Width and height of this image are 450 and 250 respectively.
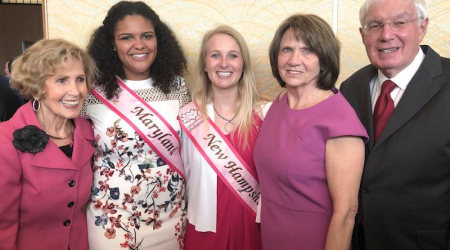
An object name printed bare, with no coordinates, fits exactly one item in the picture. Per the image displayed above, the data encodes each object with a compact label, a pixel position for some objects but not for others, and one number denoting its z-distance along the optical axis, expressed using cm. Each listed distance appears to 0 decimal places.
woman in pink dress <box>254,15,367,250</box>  117
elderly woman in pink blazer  129
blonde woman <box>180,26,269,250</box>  160
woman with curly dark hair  159
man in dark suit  121
